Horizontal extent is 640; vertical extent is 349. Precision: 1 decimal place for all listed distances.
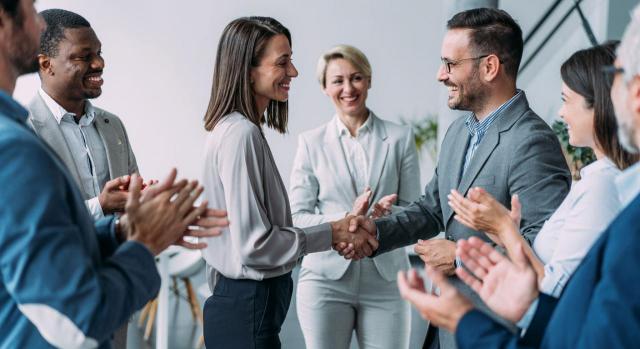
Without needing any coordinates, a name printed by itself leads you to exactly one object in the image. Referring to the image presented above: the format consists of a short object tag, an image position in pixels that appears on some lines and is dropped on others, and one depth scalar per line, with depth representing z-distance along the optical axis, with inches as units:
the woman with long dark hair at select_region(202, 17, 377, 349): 93.2
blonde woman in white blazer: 128.4
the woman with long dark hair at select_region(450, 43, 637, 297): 64.9
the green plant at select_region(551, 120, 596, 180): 271.6
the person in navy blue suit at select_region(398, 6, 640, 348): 43.6
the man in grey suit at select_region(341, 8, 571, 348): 92.3
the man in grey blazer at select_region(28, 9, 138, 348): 110.6
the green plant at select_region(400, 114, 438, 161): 319.6
